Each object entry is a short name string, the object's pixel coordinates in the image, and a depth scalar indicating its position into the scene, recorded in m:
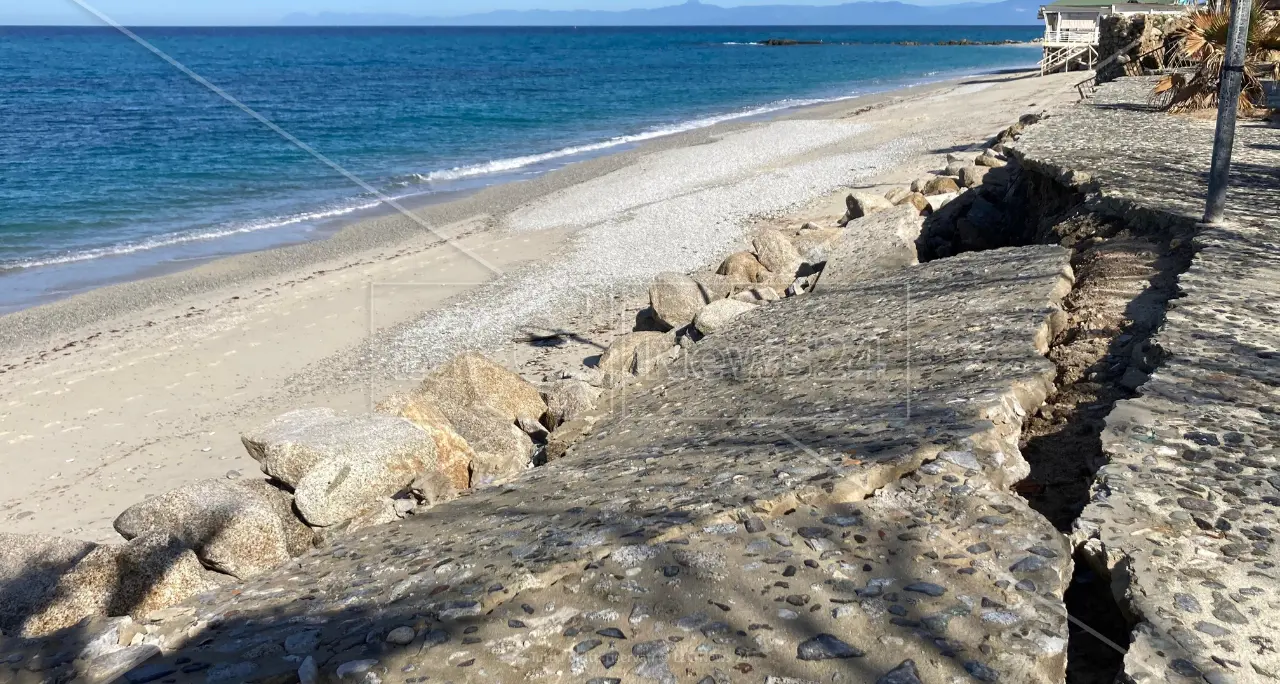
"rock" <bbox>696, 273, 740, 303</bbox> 9.79
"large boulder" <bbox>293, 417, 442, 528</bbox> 5.88
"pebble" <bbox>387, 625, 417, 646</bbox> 3.14
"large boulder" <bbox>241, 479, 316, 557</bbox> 5.88
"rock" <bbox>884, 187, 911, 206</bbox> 12.92
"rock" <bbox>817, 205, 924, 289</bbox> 8.29
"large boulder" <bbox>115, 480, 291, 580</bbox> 5.48
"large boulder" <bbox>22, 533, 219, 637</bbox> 4.94
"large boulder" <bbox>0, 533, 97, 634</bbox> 5.08
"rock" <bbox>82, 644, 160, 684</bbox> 3.41
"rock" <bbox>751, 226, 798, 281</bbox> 10.73
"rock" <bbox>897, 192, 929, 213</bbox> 12.13
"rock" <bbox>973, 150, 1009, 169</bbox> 13.08
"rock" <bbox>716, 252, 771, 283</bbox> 10.52
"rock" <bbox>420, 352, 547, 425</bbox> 7.61
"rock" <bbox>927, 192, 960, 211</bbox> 11.91
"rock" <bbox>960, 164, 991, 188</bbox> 12.34
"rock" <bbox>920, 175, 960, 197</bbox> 13.06
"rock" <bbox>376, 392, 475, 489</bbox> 6.46
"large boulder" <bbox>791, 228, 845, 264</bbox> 9.96
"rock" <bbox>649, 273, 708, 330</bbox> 9.44
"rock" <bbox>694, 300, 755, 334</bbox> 8.29
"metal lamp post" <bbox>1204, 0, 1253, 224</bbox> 6.18
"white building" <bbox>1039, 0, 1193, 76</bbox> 37.34
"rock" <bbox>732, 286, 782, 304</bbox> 9.12
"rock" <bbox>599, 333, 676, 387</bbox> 8.05
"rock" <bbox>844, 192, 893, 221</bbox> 12.55
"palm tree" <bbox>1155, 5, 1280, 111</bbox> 12.12
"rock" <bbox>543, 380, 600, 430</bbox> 7.27
